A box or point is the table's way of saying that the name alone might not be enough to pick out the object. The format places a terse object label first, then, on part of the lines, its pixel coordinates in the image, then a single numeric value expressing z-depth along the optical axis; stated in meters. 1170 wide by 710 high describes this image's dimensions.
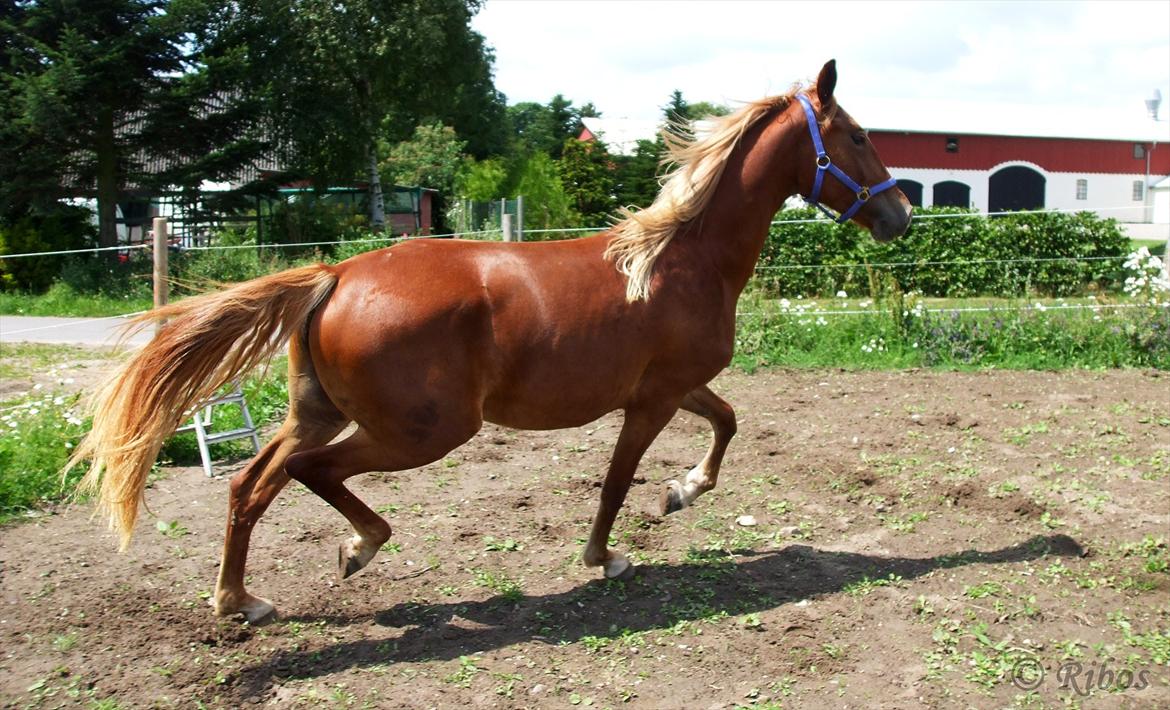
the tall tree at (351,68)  24.16
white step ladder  6.27
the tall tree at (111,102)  17.33
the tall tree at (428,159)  38.94
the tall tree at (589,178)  26.45
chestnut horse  3.89
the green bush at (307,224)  22.62
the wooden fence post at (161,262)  6.64
